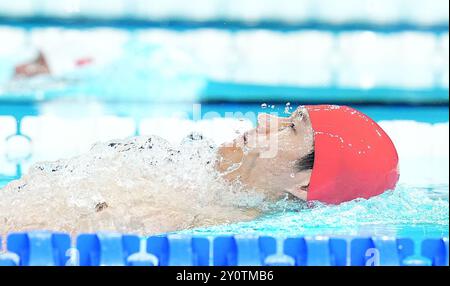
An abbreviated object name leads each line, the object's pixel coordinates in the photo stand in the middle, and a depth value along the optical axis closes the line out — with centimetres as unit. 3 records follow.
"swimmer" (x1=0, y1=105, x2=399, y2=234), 476
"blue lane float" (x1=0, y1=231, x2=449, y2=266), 394
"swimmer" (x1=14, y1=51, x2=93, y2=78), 915
